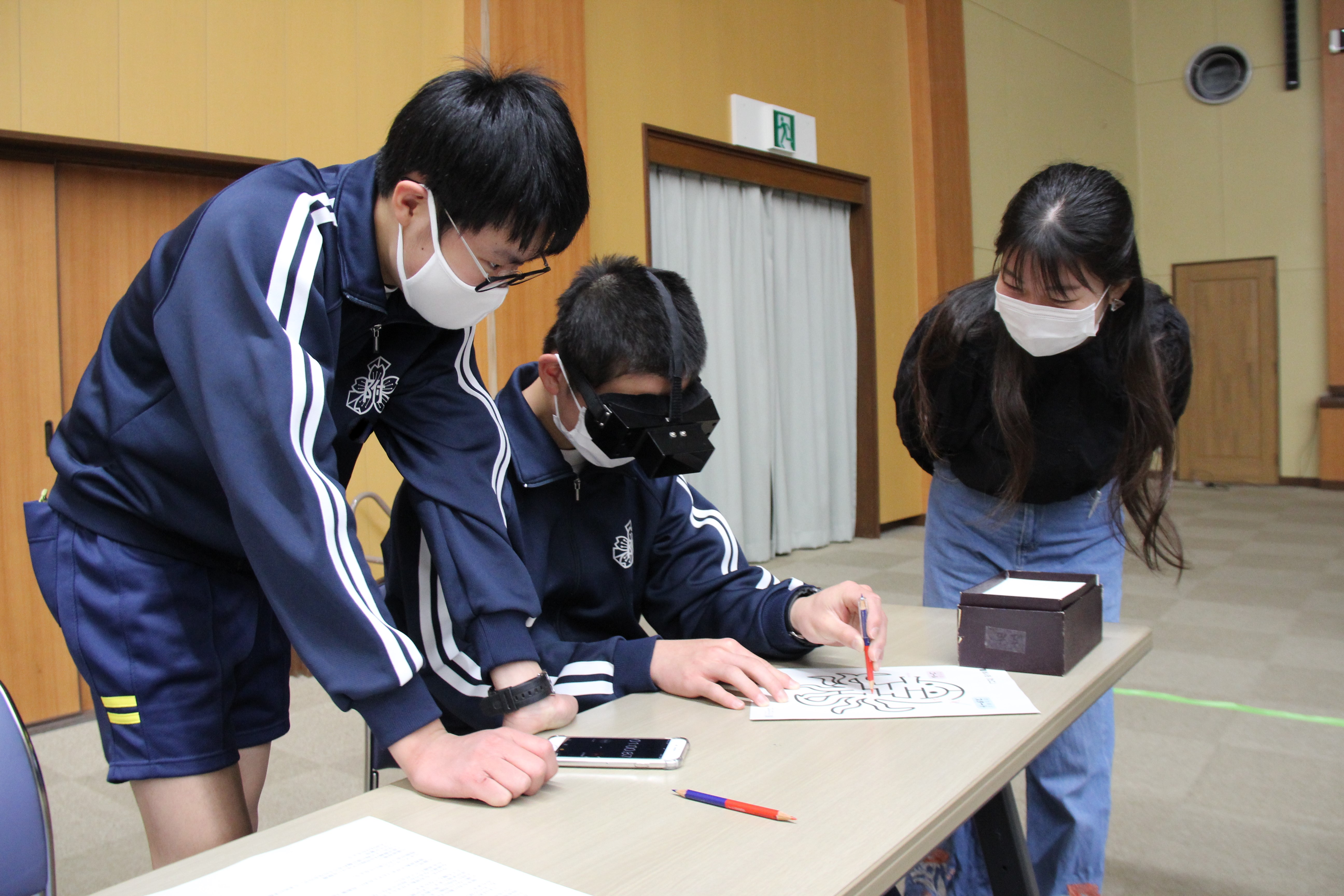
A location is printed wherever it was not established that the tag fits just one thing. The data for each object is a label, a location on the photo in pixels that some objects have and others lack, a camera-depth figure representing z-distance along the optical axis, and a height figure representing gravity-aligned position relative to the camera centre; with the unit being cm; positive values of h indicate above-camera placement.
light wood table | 72 -31
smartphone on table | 94 -30
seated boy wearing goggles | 121 -14
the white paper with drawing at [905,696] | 108 -30
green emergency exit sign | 521 +170
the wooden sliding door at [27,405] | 297 +18
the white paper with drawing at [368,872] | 70 -31
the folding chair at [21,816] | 94 -35
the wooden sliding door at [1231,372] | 869 +58
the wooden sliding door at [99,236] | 310 +74
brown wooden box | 118 -24
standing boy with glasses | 82 +1
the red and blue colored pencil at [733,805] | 81 -31
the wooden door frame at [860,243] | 512 +124
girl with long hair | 144 +3
